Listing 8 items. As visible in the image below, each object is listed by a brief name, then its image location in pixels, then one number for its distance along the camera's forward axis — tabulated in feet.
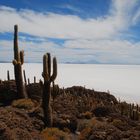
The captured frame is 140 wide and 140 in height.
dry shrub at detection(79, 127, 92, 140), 25.64
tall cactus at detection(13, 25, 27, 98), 39.47
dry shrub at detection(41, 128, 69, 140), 25.00
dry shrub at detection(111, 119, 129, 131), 29.17
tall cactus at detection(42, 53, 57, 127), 30.95
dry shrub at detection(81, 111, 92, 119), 36.86
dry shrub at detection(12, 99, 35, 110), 35.68
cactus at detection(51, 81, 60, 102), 44.75
